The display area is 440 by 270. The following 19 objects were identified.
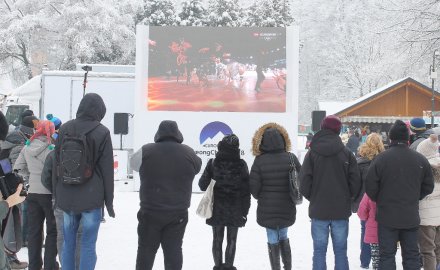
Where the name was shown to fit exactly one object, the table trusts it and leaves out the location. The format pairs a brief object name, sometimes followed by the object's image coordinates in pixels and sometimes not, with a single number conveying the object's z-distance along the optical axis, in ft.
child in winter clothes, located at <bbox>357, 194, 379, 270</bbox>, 20.38
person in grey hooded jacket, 19.45
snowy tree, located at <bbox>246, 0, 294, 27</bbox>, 168.14
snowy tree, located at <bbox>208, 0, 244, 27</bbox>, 156.76
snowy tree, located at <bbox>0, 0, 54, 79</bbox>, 111.14
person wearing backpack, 15.90
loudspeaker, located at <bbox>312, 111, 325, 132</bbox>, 50.34
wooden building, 98.58
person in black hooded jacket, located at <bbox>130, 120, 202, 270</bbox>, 16.97
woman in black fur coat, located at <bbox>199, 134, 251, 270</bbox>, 19.92
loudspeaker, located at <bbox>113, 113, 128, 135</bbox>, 55.06
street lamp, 69.65
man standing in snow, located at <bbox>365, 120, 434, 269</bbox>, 17.29
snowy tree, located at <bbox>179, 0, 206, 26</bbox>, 152.76
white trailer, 59.52
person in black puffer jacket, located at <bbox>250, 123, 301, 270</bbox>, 18.92
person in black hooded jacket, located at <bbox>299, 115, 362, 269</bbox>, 17.93
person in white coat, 19.12
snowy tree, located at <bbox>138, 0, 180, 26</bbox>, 150.30
